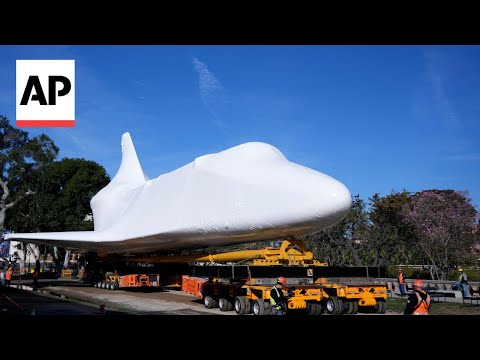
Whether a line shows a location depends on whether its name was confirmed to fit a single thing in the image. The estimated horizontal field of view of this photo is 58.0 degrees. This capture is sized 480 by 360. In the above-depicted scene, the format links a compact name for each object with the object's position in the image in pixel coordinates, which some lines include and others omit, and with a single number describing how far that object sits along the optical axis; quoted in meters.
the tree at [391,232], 28.00
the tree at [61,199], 40.81
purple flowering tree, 25.22
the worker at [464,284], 15.53
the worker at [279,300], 8.38
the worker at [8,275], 20.66
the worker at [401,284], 16.91
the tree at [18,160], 35.16
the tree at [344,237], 28.11
